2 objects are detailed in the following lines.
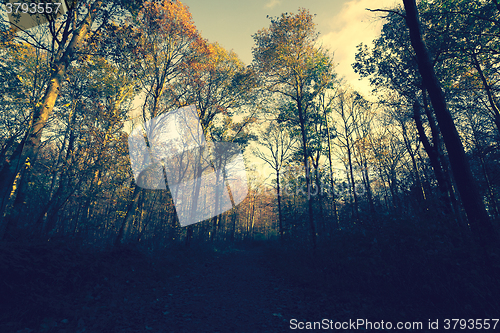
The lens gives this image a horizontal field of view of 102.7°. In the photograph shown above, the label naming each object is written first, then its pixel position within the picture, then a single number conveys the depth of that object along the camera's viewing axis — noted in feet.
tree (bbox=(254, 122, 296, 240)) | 79.71
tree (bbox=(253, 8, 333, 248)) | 42.29
